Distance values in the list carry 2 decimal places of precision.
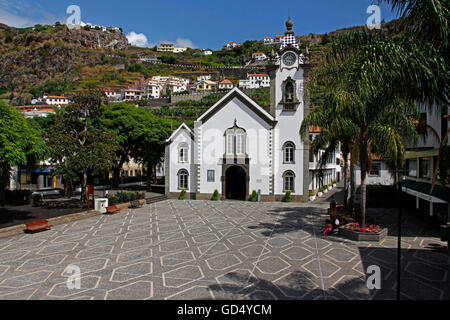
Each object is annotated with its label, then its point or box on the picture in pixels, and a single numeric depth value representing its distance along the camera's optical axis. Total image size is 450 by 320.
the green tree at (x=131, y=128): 32.50
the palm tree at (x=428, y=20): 6.65
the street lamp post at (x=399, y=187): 6.53
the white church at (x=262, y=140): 26.75
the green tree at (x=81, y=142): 21.25
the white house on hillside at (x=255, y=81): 133.69
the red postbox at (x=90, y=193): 21.79
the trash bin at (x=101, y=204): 21.36
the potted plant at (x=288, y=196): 26.25
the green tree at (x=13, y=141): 14.91
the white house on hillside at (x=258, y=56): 172.66
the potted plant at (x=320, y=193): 31.03
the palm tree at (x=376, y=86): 7.12
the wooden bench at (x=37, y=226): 15.41
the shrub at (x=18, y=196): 25.39
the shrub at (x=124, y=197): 23.28
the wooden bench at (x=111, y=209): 21.14
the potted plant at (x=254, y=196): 26.81
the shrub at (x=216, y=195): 28.03
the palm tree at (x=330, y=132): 14.49
